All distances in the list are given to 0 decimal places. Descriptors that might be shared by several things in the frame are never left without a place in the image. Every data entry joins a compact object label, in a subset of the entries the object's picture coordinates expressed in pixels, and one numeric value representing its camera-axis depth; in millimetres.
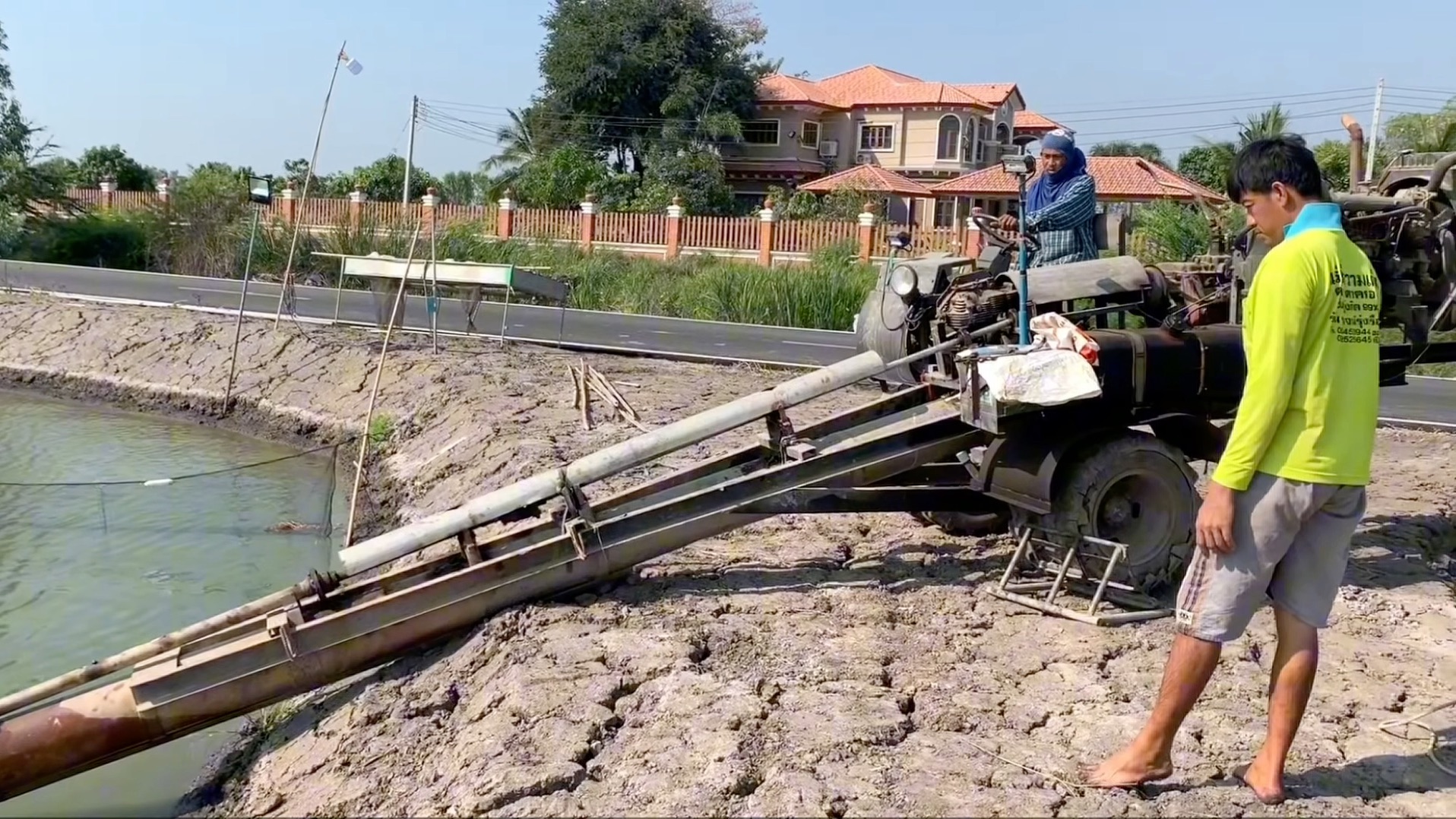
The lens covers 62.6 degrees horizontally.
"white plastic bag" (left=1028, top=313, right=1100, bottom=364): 5102
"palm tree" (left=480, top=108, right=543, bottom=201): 49312
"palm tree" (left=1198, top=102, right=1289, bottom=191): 31359
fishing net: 8836
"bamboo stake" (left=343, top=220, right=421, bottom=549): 7770
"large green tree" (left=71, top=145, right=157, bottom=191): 45375
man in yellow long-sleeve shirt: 3451
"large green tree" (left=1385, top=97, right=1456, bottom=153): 34062
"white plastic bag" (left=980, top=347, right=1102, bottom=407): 4996
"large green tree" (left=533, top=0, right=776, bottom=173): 49812
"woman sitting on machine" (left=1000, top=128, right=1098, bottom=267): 6344
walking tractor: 5000
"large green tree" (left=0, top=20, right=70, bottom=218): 30469
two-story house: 53438
